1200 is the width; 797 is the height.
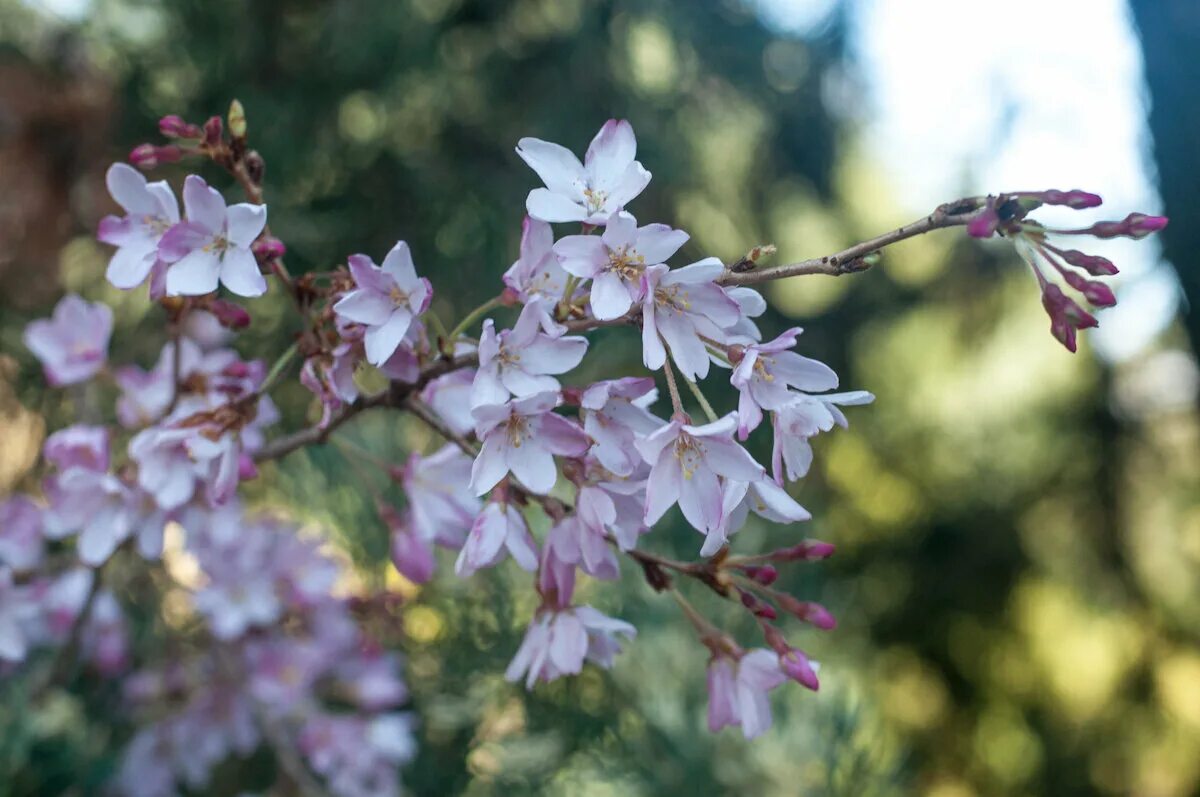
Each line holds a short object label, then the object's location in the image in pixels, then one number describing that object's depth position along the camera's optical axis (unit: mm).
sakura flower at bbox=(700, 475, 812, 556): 348
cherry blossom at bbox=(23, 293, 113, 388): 575
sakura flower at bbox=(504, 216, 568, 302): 375
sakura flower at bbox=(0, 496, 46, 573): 623
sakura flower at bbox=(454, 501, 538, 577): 378
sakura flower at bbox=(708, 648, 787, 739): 418
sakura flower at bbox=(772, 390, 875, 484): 353
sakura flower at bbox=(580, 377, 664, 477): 348
